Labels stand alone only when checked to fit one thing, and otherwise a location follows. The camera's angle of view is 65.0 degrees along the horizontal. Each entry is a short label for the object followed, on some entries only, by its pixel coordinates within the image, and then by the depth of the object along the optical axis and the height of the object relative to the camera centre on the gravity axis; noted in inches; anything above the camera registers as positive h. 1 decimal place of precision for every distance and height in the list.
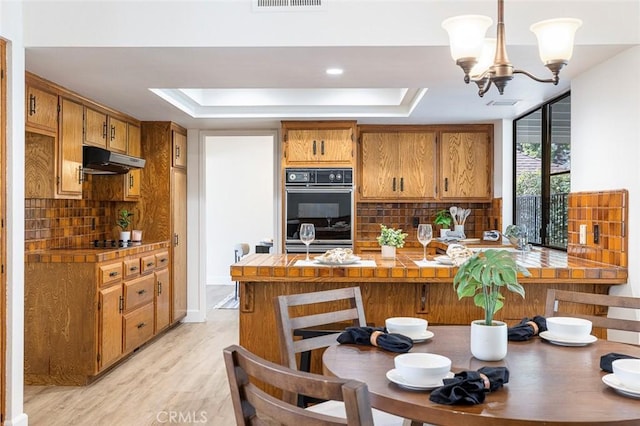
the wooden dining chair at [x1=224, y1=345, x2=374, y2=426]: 36.1 -14.4
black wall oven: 204.4 +3.6
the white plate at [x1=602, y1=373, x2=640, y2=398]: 51.6 -18.4
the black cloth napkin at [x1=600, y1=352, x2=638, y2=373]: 60.1 -18.0
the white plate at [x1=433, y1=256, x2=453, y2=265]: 116.0 -11.5
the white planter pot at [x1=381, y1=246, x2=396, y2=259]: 132.0 -10.8
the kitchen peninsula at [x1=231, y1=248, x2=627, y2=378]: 112.4 -17.8
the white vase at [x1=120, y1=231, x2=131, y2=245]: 179.5 -9.8
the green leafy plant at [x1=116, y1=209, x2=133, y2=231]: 195.8 -3.9
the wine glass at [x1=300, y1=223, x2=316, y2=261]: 119.2 -5.4
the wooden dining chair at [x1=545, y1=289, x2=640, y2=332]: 80.9 -15.3
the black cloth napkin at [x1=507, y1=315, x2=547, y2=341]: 75.0 -18.0
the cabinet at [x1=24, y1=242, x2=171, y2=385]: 143.6 -32.5
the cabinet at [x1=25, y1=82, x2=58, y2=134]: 131.5 +27.2
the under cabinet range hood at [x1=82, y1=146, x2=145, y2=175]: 157.6 +15.6
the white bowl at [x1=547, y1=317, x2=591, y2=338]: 73.4 -17.1
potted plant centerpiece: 61.3 -10.0
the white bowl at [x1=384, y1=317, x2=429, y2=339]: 75.4 -17.7
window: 165.0 +14.7
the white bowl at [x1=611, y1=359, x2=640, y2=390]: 52.6 -17.4
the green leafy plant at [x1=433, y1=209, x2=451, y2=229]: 220.2 -3.4
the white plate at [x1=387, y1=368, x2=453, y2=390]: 53.5 -18.6
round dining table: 47.4 -19.2
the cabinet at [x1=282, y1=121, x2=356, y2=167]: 206.1 +27.9
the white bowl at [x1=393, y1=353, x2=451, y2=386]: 54.1 -17.6
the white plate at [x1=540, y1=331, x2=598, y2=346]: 71.6 -18.5
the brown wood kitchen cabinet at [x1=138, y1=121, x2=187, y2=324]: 205.9 +9.4
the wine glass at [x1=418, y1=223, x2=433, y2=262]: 120.0 -5.4
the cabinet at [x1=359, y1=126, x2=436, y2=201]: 217.8 +20.9
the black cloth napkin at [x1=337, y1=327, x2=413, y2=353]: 68.9 -18.1
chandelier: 76.0 +26.0
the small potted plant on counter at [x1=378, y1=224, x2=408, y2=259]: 132.1 -8.4
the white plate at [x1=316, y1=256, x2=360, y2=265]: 116.6 -11.9
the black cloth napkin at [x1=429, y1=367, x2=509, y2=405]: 49.5 -18.0
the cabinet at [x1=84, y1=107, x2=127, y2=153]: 163.9 +27.6
